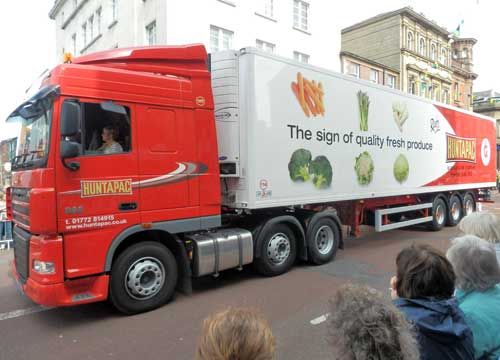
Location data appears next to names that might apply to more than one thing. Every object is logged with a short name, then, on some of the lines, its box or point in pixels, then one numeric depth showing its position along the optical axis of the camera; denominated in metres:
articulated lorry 4.36
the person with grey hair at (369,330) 1.35
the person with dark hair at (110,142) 4.63
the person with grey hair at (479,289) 2.06
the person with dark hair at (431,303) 1.79
